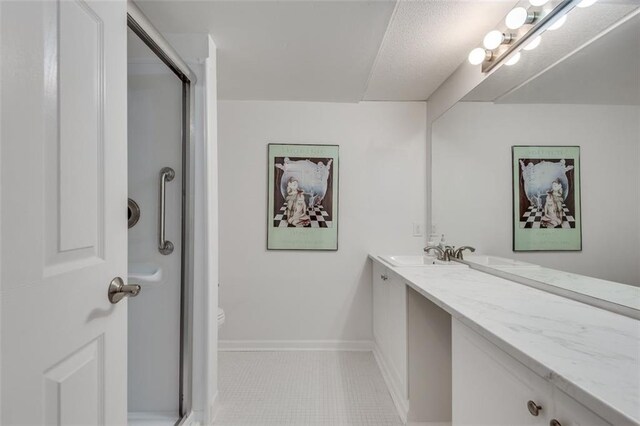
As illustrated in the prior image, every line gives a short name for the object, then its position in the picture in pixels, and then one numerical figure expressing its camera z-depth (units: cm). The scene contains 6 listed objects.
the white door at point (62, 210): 59
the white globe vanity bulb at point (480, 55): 183
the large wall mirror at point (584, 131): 111
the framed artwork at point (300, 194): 277
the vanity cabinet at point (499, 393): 72
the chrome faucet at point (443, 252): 233
